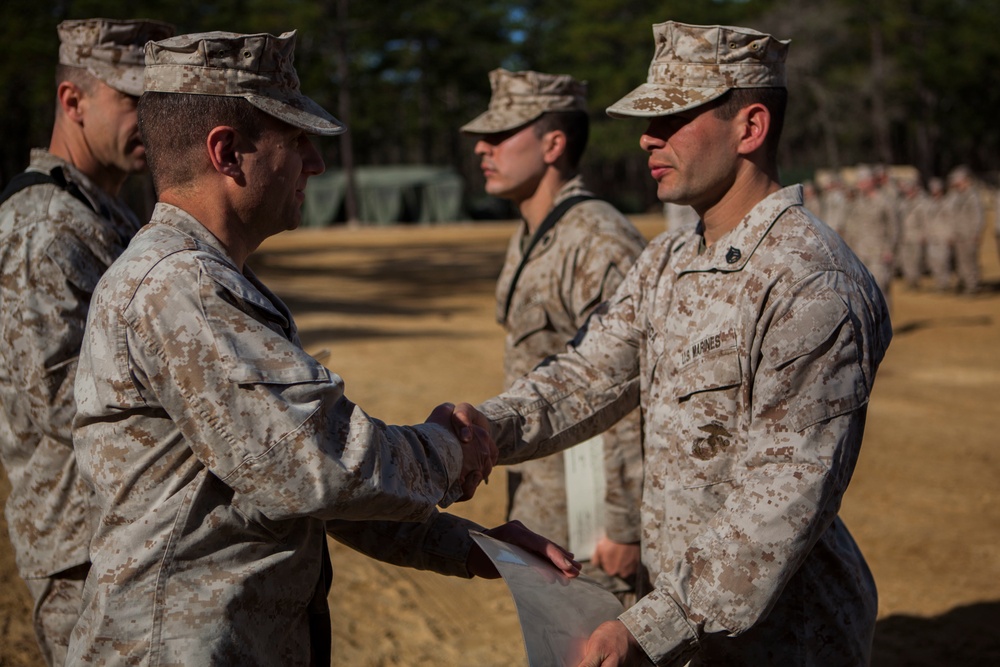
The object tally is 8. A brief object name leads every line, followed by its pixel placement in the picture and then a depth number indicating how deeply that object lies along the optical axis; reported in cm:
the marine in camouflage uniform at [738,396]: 239
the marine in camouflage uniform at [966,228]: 2003
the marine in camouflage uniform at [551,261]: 382
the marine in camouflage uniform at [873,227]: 1809
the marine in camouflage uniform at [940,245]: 2052
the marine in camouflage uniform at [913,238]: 2161
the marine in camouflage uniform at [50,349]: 321
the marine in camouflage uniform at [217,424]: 209
